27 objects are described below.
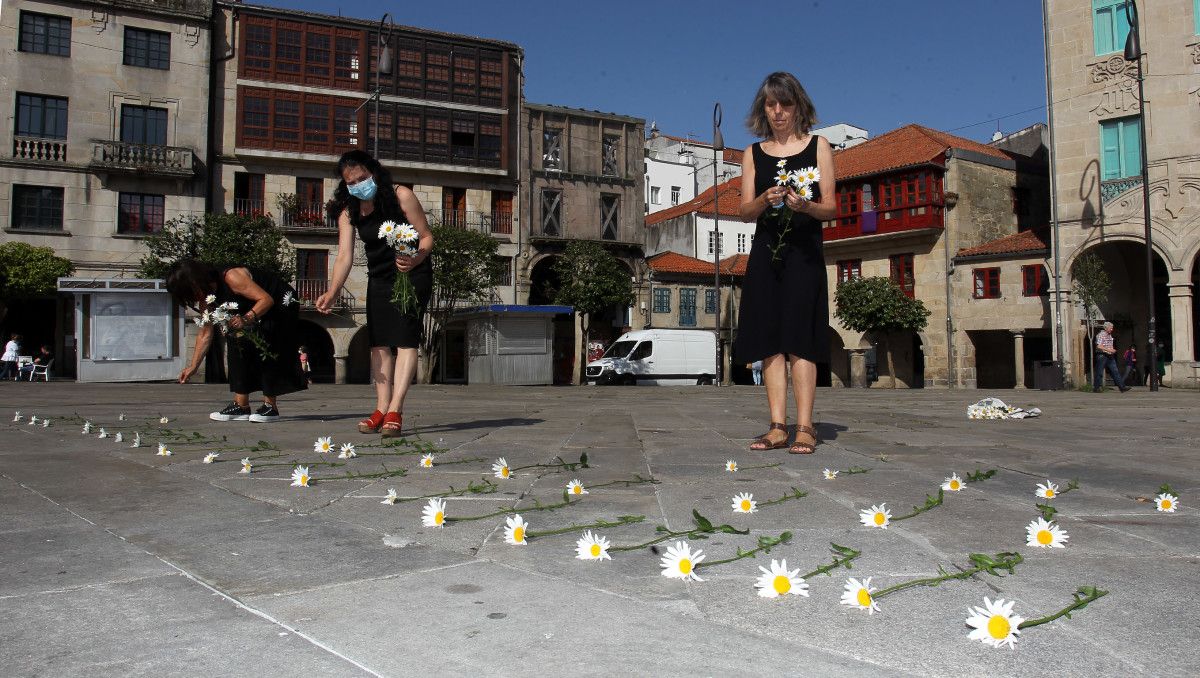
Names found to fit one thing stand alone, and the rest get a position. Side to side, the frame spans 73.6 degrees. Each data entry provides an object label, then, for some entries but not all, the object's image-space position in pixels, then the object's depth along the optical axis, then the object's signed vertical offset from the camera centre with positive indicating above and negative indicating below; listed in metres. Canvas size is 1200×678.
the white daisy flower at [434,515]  2.35 -0.44
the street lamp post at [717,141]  28.46 +8.20
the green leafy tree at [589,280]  31.61 +3.51
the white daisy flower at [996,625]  1.36 -0.44
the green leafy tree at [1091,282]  24.52 +2.64
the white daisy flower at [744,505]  2.55 -0.44
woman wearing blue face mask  5.56 +0.73
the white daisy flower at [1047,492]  2.71 -0.42
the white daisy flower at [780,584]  1.66 -0.45
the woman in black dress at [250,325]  6.27 +0.35
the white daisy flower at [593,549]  1.97 -0.45
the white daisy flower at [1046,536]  2.06 -0.43
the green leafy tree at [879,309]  31.89 +2.38
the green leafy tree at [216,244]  25.83 +4.05
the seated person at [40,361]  24.59 +0.21
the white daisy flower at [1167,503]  2.58 -0.44
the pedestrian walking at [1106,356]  19.05 +0.29
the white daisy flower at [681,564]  1.78 -0.44
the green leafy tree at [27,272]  24.61 +2.99
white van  29.58 +0.29
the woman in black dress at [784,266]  4.48 +0.59
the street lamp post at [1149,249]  21.24 +3.29
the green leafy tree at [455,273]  28.16 +3.36
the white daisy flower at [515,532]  2.12 -0.44
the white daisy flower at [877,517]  2.33 -0.44
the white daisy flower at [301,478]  3.13 -0.43
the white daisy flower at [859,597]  1.56 -0.45
